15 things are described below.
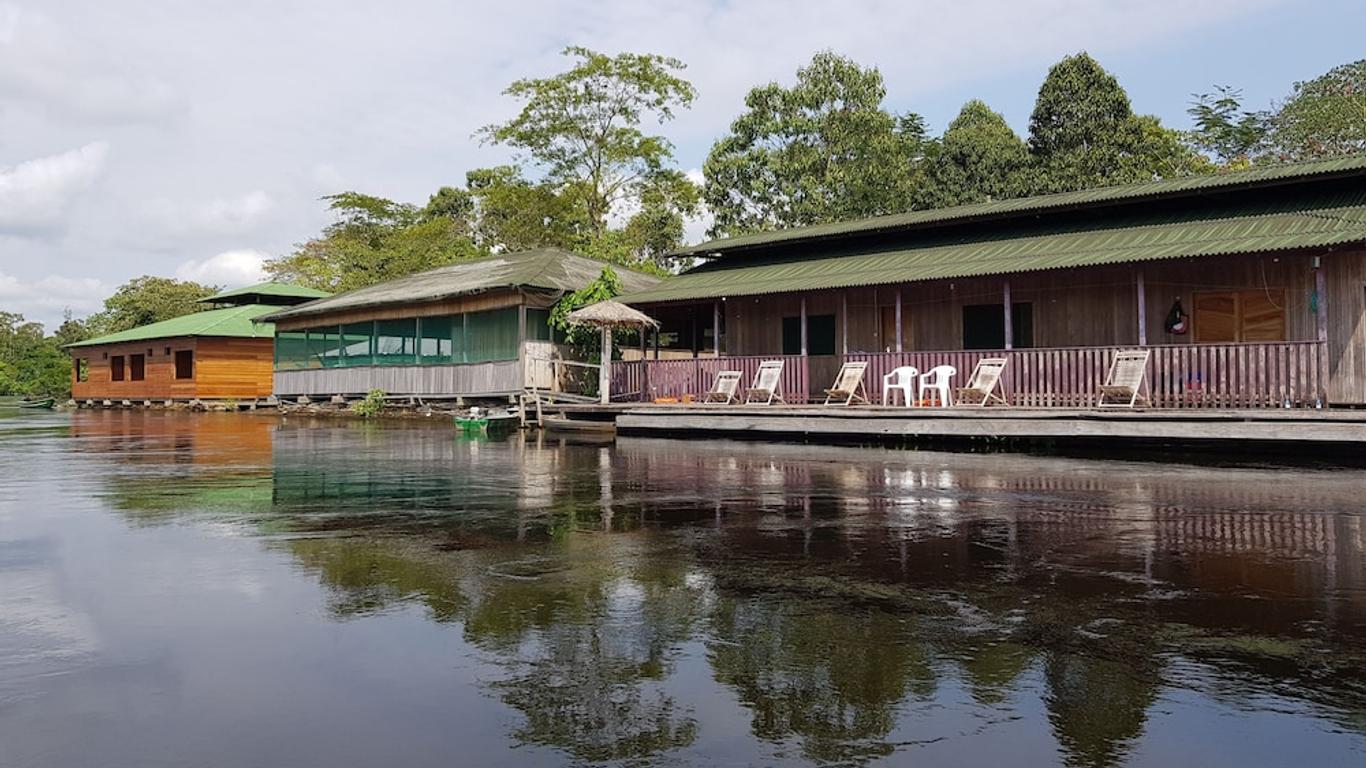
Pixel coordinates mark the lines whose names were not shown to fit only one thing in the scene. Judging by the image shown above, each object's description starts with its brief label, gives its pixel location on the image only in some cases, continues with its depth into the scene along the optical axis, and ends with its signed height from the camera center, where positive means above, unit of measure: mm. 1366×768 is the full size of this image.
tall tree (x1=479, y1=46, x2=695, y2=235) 42062 +12075
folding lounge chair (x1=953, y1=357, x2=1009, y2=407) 17203 +99
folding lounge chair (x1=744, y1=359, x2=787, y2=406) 19922 +135
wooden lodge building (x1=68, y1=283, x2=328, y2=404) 43156 +2154
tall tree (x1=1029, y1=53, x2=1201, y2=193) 37531 +9884
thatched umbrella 21828 +1737
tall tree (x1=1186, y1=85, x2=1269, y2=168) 42188 +11022
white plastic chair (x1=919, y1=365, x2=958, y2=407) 17891 +147
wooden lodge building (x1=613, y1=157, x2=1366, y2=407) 15242 +1871
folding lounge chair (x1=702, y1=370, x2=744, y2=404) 20656 +94
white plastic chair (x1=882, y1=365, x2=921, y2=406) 18453 +163
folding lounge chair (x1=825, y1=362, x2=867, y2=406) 18938 +122
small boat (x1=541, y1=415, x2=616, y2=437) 21550 -714
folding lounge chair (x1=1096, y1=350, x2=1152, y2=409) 15430 +69
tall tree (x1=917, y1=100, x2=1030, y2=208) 40125 +9055
